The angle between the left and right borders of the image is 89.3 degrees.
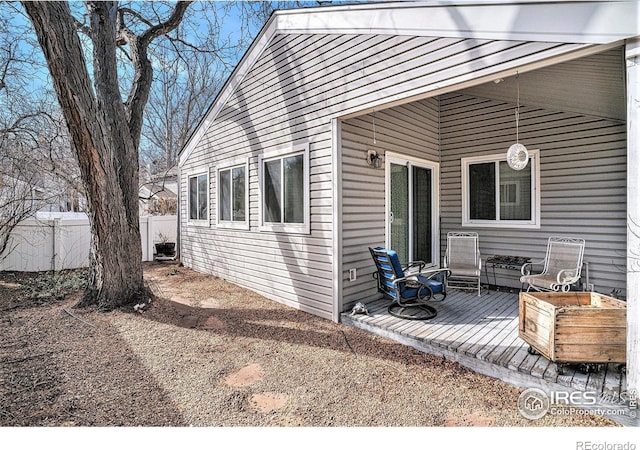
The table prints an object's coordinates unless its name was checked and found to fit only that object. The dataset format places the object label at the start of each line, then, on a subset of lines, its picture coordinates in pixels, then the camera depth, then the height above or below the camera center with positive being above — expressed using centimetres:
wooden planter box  253 -92
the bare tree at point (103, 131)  420 +134
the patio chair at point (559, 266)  454 -72
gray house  281 +125
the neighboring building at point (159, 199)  1421 +102
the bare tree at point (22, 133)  669 +219
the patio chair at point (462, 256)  571 -67
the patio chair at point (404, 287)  404 -88
